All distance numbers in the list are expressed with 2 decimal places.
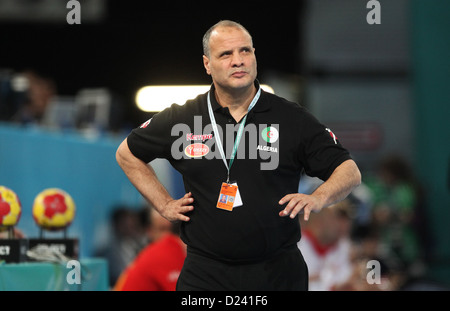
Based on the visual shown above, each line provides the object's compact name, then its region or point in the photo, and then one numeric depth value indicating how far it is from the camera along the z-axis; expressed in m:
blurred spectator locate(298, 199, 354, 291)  12.44
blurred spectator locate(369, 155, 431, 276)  19.27
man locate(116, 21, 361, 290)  6.23
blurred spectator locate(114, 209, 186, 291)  9.52
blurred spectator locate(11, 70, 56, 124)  14.19
